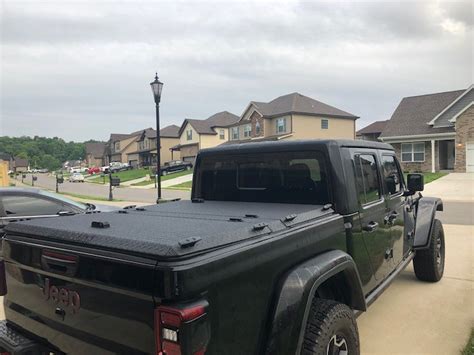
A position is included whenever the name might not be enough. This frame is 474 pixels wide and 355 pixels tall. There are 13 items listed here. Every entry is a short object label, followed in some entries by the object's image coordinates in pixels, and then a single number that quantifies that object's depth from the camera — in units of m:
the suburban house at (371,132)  47.78
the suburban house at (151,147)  64.81
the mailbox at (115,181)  24.67
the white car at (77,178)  50.56
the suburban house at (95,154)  107.75
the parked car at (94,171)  72.56
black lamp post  12.09
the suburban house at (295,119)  40.84
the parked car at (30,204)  6.37
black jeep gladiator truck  1.79
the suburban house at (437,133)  28.16
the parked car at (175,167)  46.34
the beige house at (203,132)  54.59
